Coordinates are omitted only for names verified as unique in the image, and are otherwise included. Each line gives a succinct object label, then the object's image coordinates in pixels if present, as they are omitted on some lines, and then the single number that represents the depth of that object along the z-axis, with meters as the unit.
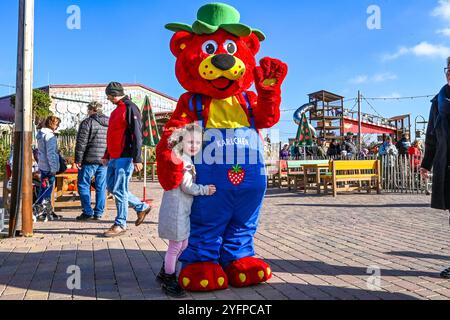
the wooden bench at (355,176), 10.39
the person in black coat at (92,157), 6.44
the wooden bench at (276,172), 13.51
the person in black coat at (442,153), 3.52
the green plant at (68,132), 21.40
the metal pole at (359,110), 24.38
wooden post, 5.05
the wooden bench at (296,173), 12.28
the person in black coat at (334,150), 16.00
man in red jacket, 5.19
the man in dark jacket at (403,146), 14.33
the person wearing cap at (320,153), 16.48
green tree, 20.48
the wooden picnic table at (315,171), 10.82
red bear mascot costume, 3.05
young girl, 2.97
